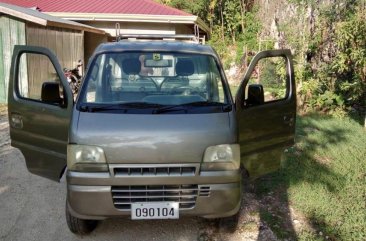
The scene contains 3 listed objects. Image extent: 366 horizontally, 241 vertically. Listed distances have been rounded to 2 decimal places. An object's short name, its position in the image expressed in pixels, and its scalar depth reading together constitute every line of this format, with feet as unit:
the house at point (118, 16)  54.70
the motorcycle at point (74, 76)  47.44
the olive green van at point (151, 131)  11.30
